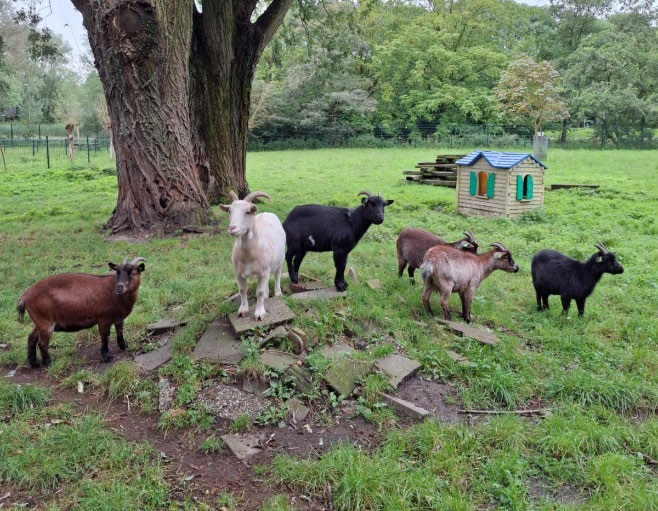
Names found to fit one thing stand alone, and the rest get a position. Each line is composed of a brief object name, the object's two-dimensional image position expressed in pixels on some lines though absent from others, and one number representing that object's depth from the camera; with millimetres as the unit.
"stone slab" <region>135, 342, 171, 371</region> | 4821
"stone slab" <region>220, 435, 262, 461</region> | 3764
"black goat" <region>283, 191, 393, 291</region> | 6270
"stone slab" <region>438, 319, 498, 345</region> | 5531
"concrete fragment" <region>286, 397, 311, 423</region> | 4215
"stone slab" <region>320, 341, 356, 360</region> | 4899
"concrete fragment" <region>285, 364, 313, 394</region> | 4504
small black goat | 6297
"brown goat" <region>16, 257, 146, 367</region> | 4590
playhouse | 11773
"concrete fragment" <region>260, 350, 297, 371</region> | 4617
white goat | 4789
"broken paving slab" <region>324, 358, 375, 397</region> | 4520
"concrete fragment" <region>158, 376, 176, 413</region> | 4281
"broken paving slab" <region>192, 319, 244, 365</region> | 4789
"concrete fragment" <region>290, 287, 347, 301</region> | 5961
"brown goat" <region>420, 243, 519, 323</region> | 5969
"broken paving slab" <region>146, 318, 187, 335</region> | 5500
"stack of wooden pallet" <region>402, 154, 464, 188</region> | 16812
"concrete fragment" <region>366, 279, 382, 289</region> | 6781
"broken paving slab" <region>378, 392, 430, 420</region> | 4230
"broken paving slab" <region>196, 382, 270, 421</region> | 4204
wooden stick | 4336
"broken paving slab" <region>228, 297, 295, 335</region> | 5039
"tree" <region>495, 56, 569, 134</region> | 28953
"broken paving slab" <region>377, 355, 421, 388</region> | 4688
